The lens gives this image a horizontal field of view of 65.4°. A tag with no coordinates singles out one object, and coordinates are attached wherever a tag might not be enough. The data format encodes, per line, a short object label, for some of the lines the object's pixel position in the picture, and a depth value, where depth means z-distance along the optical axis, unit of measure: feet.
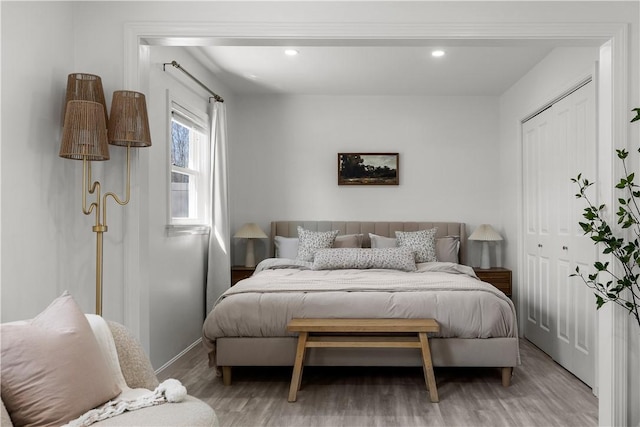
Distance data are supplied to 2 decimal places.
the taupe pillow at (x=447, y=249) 17.67
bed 11.48
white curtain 16.01
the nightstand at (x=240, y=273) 17.52
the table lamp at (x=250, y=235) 17.78
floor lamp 7.35
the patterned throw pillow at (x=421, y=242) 16.84
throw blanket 5.68
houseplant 8.37
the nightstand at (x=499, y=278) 17.04
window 14.44
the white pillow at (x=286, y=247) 17.79
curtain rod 12.75
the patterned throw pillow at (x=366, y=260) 15.48
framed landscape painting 18.88
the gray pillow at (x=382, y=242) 17.52
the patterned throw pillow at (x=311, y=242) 16.80
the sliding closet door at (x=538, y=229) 14.32
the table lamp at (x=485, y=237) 17.47
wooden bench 10.74
